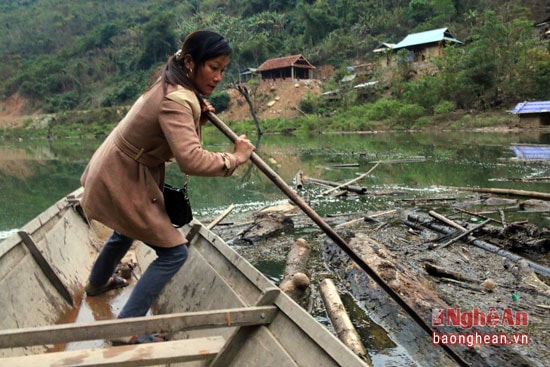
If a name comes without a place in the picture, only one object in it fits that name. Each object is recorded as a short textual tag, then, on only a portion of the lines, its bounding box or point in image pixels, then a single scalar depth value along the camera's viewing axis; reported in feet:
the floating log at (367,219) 27.00
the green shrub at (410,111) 100.37
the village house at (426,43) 137.28
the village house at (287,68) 169.52
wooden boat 6.69
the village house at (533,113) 74.33
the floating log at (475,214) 25.65
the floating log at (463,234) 21.34
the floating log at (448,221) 22.78
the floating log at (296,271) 16.15
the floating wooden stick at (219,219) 24.35
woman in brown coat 7.72
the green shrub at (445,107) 96.27
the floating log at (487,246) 17.48
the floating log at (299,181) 38.40
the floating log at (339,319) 12.18
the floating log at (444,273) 17.10
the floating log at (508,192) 21.20
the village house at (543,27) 117.89
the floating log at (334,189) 35.81
